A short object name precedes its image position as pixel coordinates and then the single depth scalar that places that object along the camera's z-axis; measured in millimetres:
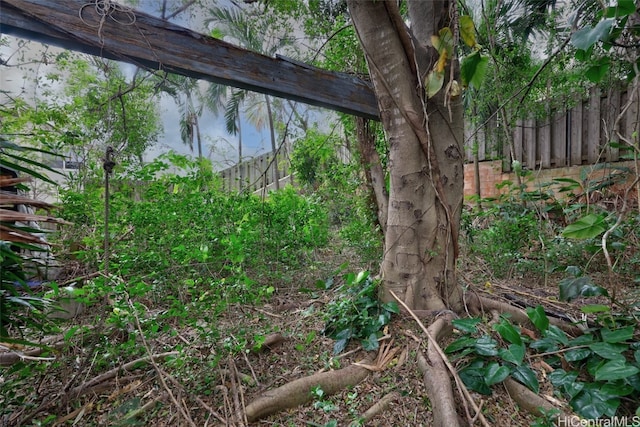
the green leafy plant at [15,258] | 784
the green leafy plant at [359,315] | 1638
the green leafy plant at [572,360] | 1160
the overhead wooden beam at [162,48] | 1190
